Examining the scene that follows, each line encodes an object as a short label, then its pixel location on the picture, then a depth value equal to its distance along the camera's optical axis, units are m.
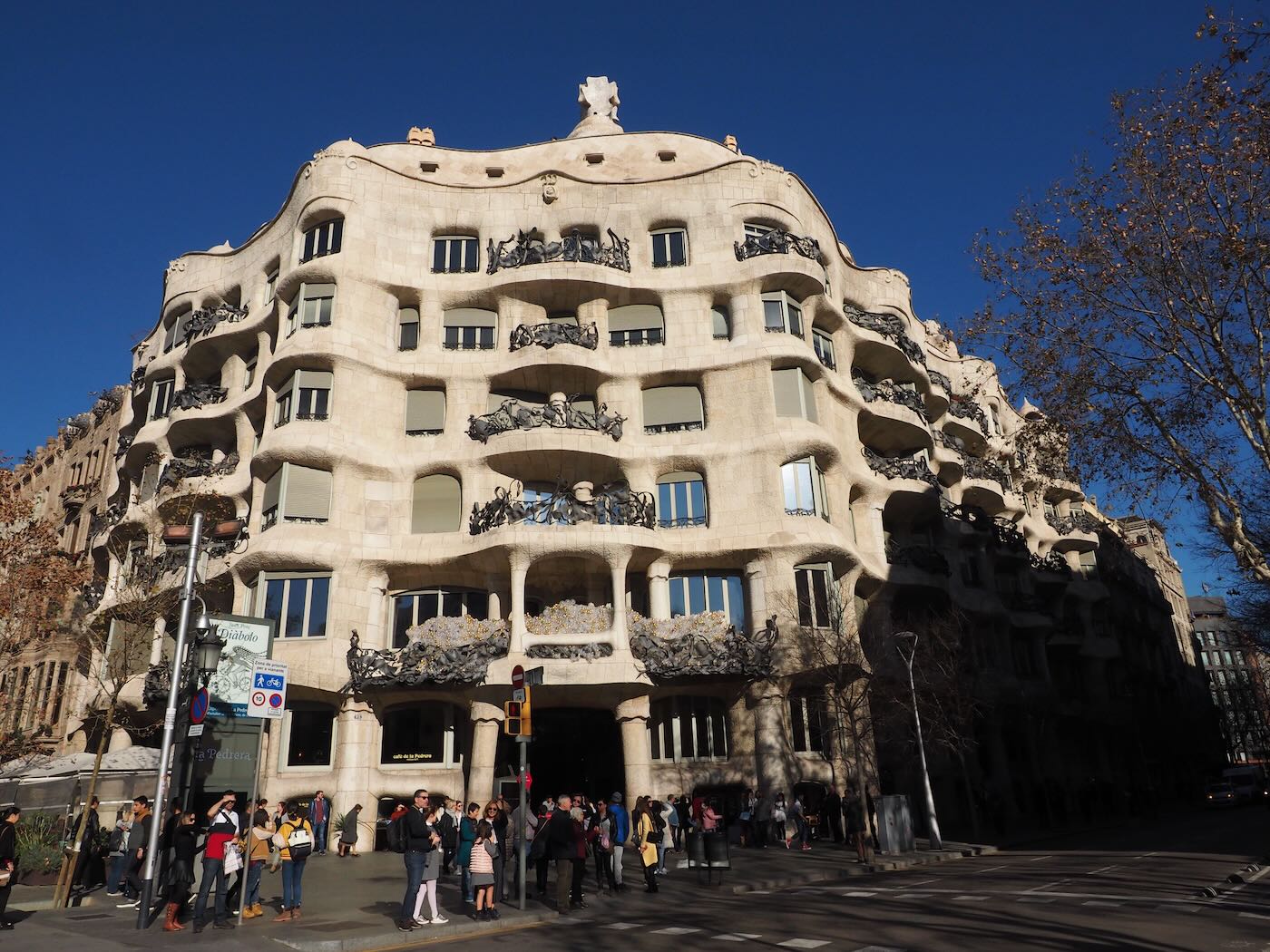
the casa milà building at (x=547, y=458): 27.53
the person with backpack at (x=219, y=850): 12.90
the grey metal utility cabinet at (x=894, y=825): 23.69
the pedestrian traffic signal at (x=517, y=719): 14.95
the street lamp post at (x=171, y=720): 13.18
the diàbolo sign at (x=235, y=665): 18.17
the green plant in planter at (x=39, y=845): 20.17
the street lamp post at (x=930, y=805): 25.25
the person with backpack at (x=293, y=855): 13.84
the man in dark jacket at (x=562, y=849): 14.56
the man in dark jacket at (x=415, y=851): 12.90
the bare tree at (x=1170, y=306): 16.66
